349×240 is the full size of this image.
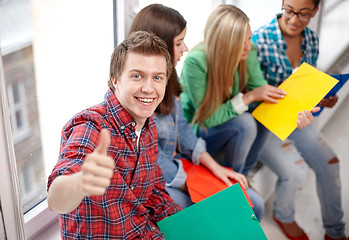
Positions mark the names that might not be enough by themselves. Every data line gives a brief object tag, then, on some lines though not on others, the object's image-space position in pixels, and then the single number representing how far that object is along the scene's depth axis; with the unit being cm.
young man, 79
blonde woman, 131
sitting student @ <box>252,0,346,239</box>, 155
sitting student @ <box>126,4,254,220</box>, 106
